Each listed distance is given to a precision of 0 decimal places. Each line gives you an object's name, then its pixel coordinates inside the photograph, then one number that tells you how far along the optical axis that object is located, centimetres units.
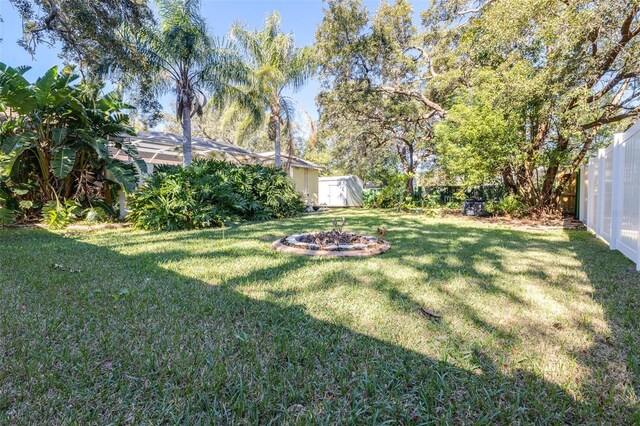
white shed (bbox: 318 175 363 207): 2061
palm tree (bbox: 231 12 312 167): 1366
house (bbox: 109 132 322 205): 1177
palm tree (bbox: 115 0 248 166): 964
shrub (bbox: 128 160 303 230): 796
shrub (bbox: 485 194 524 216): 1164
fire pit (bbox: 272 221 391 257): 496
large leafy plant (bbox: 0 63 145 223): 725
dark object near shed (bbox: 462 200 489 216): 1291
